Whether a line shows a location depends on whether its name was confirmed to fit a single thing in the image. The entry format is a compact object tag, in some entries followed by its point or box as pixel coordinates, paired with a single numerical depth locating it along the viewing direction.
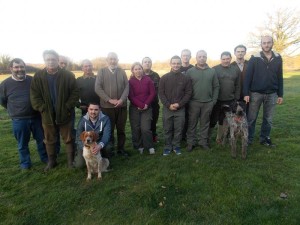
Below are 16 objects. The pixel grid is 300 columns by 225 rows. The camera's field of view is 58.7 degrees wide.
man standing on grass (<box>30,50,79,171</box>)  5.76
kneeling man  5.91
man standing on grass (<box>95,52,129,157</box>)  6.48
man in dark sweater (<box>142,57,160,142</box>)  7.36
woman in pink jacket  6.81
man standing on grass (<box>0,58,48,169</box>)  5.93
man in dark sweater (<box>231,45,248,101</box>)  6.95
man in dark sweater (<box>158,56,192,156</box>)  6.62
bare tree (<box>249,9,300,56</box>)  37.92
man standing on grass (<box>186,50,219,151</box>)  6.67
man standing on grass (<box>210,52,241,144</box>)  6.88
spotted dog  6.44
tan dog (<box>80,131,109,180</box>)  5.49
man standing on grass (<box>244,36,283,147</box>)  6.71
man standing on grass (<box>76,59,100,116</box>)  6.84
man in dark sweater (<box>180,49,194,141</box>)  7.18
